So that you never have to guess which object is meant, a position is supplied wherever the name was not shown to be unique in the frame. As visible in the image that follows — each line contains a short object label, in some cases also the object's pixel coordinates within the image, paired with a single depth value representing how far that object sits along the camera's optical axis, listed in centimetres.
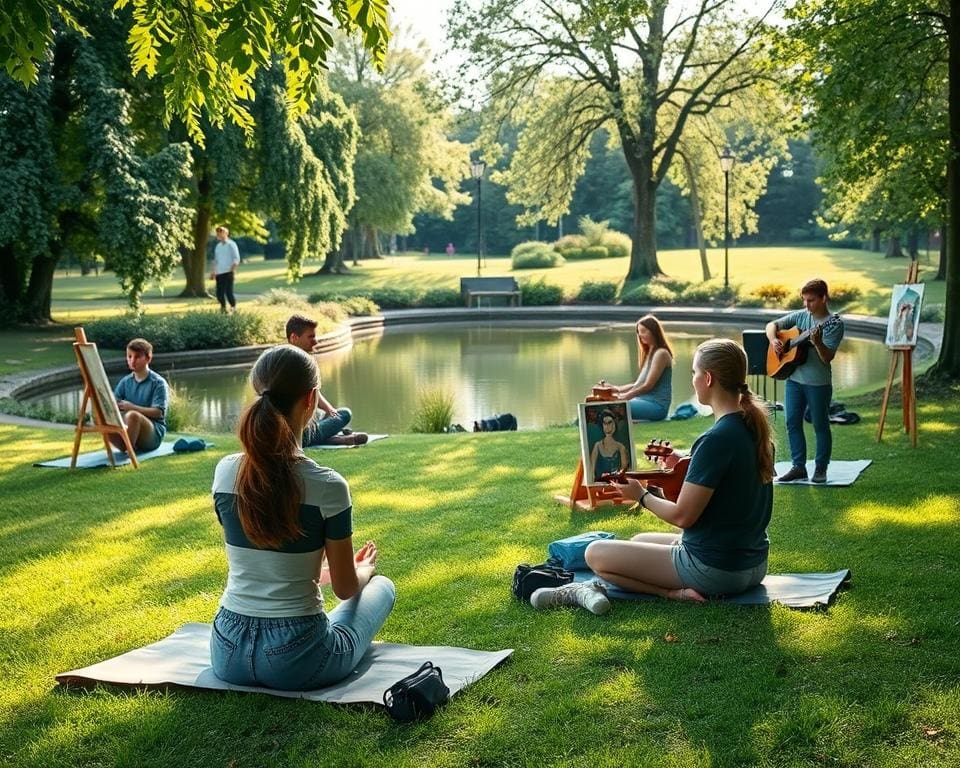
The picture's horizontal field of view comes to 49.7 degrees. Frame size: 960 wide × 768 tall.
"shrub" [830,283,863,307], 3098
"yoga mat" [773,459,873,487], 772
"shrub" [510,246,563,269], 4897
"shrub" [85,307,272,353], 2141
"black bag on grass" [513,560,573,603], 512
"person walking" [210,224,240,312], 2370
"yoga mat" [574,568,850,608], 482
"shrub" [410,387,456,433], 1297
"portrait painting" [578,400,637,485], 691
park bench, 3456
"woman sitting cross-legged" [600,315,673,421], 994
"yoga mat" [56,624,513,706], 396
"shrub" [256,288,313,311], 2759
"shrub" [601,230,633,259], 5388
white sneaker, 493
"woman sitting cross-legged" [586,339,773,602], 455
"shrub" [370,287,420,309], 3419
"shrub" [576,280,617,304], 3478
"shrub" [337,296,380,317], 3083
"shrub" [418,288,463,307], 3481
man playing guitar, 762
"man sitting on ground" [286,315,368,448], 1061
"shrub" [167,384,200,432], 1318
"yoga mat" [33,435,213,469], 946
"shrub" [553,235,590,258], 5406
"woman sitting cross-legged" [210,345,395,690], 367
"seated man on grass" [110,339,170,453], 988
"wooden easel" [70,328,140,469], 880
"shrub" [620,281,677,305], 3362
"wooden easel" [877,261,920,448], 901
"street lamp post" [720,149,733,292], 3362
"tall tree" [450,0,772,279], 3128
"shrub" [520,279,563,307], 3481
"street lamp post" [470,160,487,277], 3774
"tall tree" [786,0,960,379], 1187
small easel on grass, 710
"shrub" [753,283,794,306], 3144
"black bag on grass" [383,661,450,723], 371
